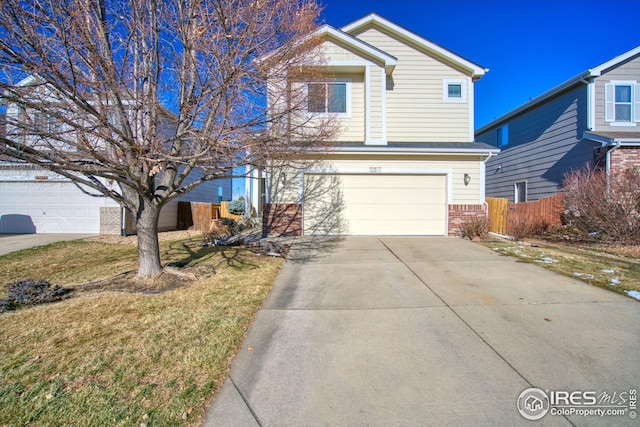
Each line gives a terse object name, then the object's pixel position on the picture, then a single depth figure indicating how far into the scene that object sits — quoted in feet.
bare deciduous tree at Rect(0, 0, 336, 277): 12.45
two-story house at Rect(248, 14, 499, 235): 34.27
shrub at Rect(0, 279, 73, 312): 14.74
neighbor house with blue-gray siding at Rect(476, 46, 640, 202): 37.35
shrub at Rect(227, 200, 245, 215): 48.75
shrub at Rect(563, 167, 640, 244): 28.71
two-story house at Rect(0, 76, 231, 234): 40.91
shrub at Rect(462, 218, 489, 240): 32.58
